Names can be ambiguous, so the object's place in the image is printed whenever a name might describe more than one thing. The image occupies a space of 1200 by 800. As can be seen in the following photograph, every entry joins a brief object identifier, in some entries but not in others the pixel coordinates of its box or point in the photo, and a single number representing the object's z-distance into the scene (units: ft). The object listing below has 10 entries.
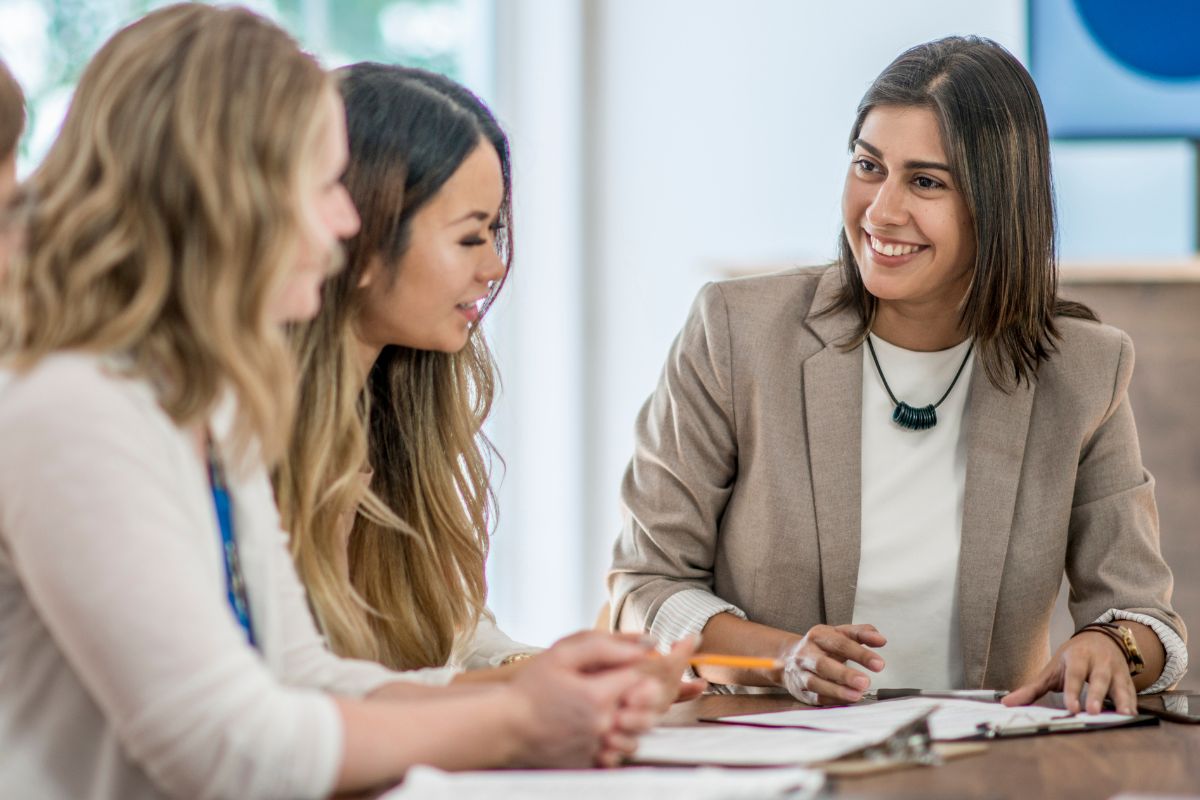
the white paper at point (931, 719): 7.87
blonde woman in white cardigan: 7.08
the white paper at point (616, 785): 7.12
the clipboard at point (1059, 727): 7.91
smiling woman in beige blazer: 9.05
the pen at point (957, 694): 8.39
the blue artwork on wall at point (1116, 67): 12.39
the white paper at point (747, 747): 7.53
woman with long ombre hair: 8.35
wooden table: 7.40
